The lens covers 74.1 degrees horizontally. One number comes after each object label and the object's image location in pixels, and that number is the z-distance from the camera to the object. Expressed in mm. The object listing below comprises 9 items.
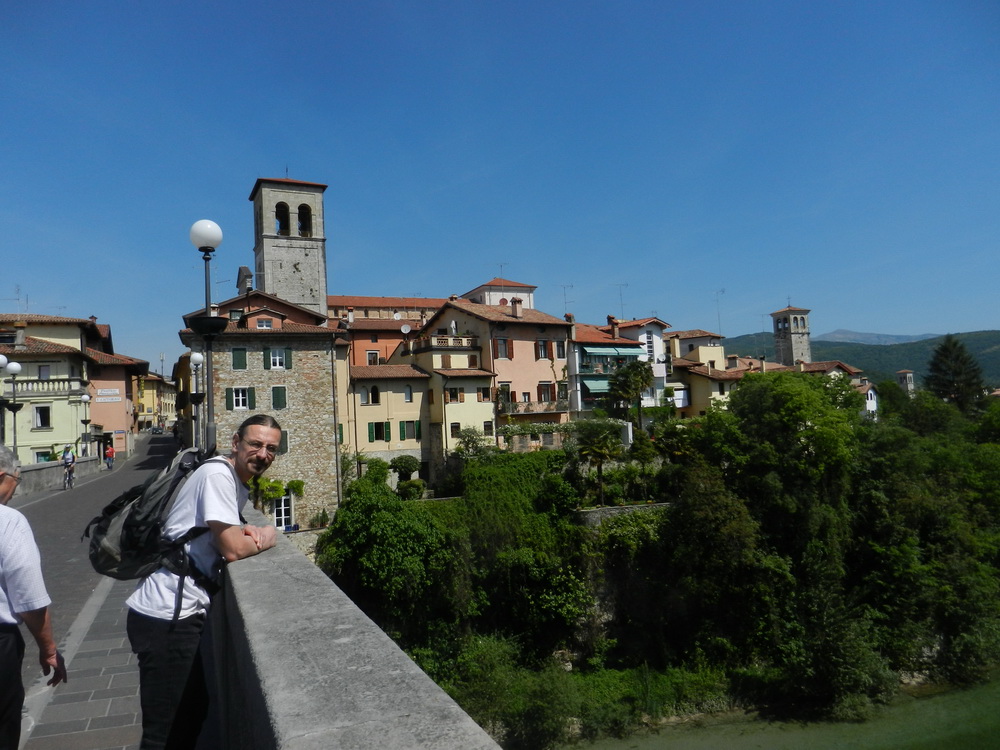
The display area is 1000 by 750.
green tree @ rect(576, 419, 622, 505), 34281
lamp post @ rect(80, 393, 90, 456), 37750
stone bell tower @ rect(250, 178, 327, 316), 45375
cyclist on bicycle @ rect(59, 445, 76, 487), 24875
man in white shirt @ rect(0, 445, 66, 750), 3031
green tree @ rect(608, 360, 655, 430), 44562
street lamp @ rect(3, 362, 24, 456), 19272
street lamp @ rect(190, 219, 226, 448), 9125
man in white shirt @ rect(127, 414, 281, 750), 3045
